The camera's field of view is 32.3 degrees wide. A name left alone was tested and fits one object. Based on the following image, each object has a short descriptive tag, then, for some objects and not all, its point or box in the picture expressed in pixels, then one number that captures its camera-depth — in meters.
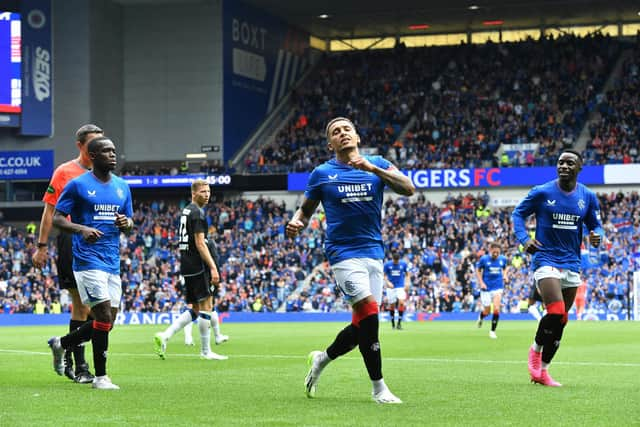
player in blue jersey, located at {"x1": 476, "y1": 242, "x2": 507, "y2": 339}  25.64
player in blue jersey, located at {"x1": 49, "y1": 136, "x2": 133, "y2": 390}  10.64
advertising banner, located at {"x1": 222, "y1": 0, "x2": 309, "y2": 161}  54.34
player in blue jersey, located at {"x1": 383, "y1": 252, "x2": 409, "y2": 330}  29.08
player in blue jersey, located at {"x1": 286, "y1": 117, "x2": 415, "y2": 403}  9.21
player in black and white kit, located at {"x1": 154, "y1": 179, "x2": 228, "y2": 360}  15.80
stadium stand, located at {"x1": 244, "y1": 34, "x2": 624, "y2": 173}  49.00
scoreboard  48.09
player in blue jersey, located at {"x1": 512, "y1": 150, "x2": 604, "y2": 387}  11.36
